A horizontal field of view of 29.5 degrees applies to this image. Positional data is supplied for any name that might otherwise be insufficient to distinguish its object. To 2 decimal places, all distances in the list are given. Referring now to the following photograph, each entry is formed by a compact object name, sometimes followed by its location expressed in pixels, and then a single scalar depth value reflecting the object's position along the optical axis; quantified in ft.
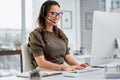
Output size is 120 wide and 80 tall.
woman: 6.70
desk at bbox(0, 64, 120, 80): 5.01
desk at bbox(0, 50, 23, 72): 13.39
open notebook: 5.27
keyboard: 5.76
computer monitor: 5.31
